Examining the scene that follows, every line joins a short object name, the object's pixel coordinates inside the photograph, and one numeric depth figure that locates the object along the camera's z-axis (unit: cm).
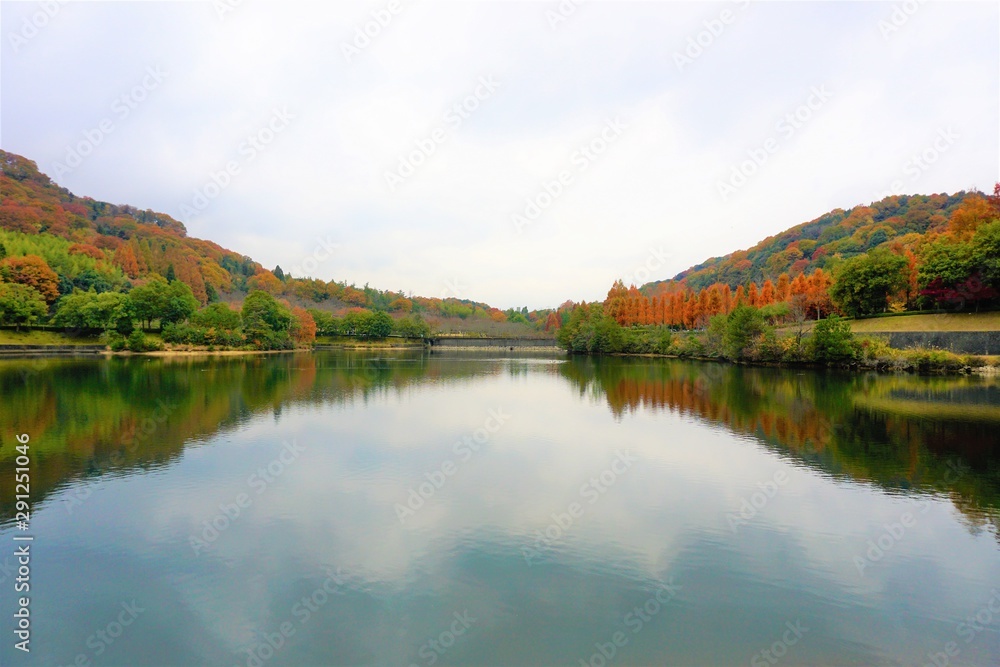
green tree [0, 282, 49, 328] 4750
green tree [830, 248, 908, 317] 3756
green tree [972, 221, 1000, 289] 3077
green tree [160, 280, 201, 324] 5141
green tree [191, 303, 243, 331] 5274
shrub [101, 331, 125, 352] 4759
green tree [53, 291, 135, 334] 4897
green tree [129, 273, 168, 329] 4956
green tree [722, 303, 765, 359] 4025
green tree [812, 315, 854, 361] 3406
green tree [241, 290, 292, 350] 5681
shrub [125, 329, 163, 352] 4719
